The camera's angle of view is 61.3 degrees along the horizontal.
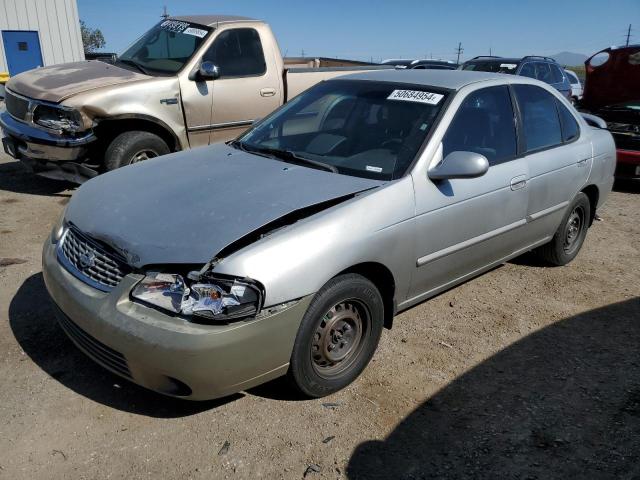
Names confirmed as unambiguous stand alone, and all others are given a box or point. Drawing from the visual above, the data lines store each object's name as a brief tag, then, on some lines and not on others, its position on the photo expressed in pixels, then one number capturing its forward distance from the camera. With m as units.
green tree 56.62
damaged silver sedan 2.39
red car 7.29
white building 16.41
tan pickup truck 5.46
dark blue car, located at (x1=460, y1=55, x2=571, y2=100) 11.00
